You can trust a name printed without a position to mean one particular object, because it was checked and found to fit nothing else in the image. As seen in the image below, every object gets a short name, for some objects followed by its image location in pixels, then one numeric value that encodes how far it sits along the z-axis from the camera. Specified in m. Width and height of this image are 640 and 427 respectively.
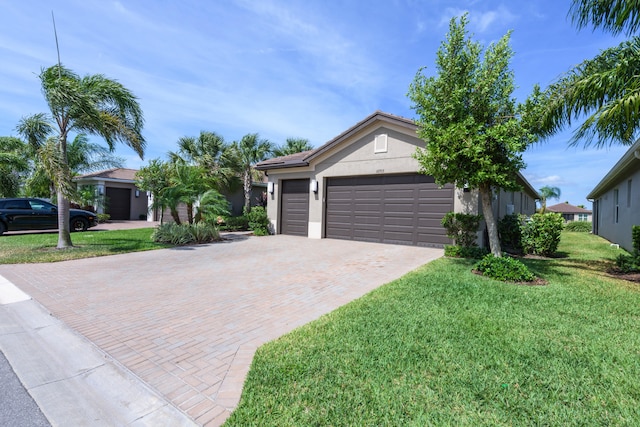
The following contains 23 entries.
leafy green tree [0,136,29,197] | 18.73
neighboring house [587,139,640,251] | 10.78
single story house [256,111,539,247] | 10.80
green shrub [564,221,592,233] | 29.70
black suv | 13.48
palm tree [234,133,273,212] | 20.14
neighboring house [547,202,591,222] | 52.31
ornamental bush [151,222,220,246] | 11.67
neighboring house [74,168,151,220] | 23.47
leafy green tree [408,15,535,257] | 6.40
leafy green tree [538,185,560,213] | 54.56
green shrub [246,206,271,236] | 14.79
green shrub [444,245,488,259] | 8.87
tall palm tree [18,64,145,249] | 9.21
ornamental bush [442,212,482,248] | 9.31
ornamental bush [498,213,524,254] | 10.34
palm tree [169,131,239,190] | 19.95
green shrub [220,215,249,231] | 17.81
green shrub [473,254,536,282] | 6.28
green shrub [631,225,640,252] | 8.34
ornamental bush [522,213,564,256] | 9.71
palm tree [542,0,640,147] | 5.83
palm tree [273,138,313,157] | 22.78
